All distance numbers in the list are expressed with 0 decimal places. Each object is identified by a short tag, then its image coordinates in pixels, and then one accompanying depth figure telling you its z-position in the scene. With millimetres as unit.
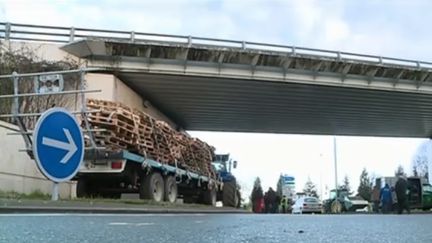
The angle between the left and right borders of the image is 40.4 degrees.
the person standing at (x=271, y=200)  30969
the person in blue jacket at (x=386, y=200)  28062
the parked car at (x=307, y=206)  38994
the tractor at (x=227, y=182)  24812
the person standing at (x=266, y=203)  30633
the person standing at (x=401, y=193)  23884
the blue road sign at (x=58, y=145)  8328
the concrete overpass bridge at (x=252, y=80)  27234
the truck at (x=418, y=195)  36188
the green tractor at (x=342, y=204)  44438
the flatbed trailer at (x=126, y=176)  14328
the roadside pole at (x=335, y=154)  72062
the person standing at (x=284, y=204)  41550
